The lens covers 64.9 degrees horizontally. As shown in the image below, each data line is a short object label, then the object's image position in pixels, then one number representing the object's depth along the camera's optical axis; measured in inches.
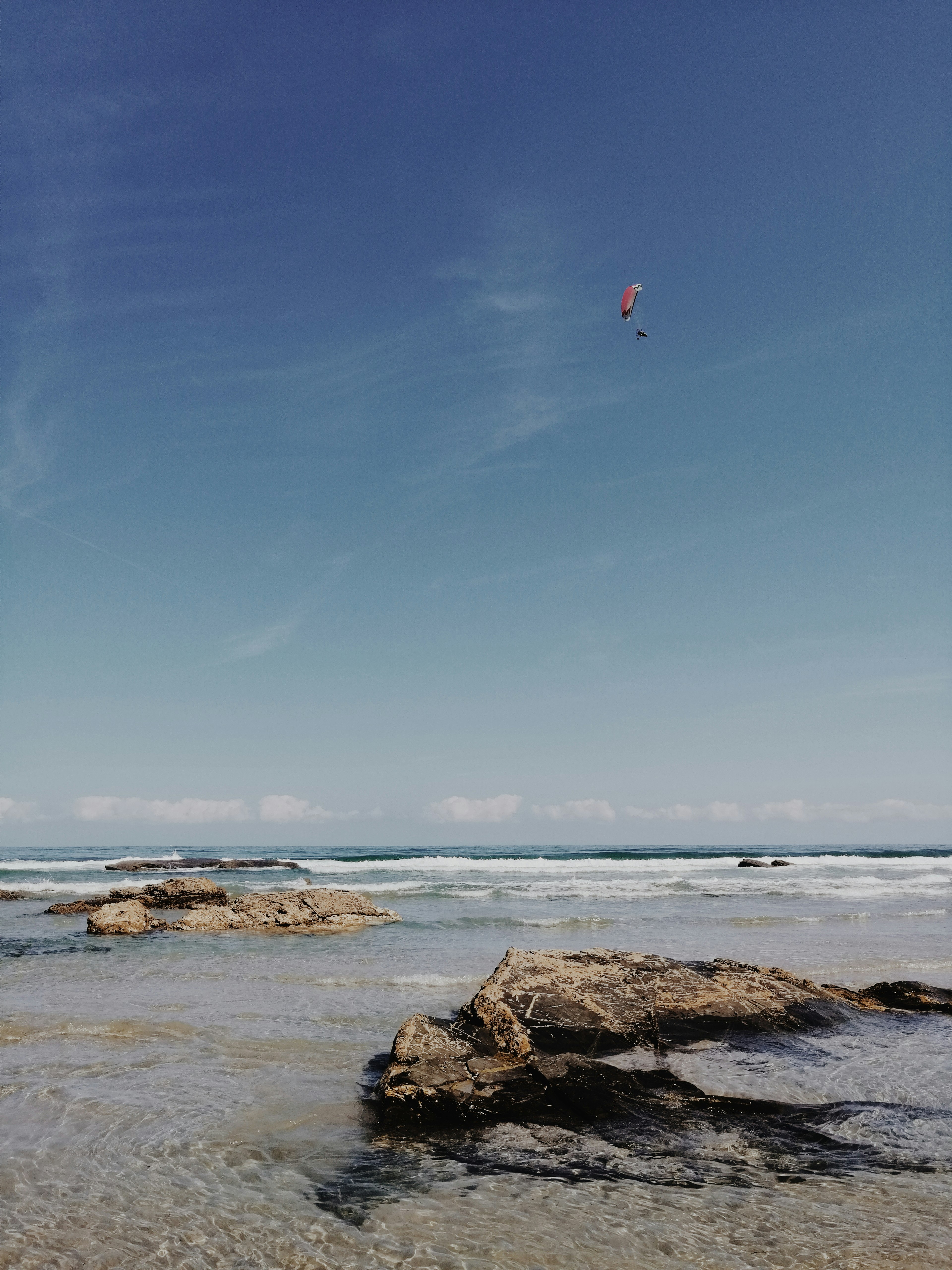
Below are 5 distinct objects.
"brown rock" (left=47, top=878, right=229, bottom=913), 981.8
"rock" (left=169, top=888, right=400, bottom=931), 738.8
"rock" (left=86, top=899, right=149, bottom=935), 704.4
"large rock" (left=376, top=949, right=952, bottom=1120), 236.4
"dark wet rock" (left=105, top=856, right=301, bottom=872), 2048.5
